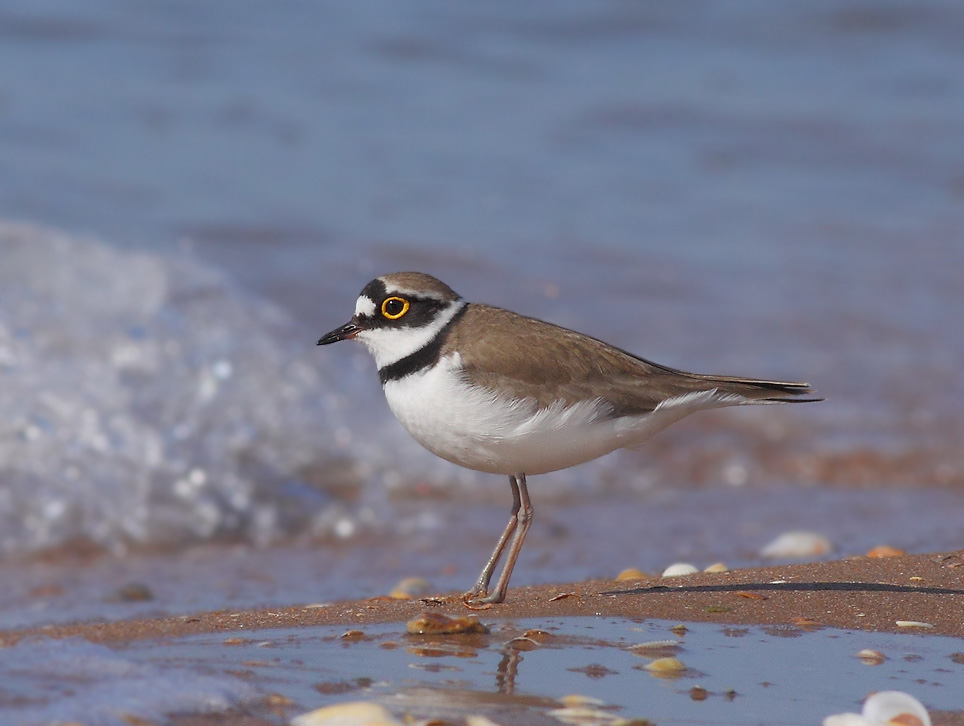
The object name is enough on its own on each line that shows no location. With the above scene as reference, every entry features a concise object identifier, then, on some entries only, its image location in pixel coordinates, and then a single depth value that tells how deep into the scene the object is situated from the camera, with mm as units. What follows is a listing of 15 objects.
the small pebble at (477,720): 6723
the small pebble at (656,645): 8242
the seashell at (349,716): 6594
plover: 9383
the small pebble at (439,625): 8437
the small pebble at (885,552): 11665
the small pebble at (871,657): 8153
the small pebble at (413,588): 12609
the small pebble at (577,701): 7125
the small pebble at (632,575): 11730
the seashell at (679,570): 11492
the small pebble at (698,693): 7359
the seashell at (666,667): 7754
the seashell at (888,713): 6988
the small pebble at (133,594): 13273
